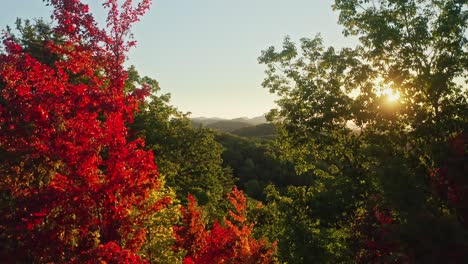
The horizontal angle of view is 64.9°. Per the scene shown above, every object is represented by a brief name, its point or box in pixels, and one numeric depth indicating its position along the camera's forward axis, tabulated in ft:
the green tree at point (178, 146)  105.09
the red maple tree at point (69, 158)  32.19
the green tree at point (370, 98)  47.98
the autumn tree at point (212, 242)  80.12
